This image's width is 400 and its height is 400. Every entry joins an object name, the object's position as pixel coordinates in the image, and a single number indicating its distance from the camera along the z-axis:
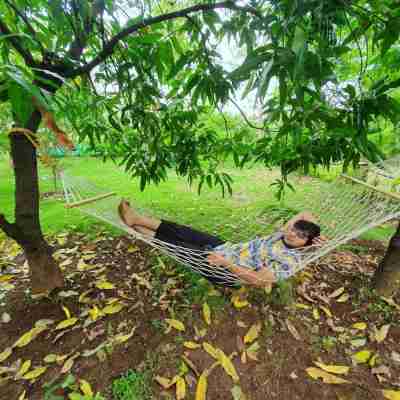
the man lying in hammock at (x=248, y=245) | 1.01
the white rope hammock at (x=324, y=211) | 1.01
